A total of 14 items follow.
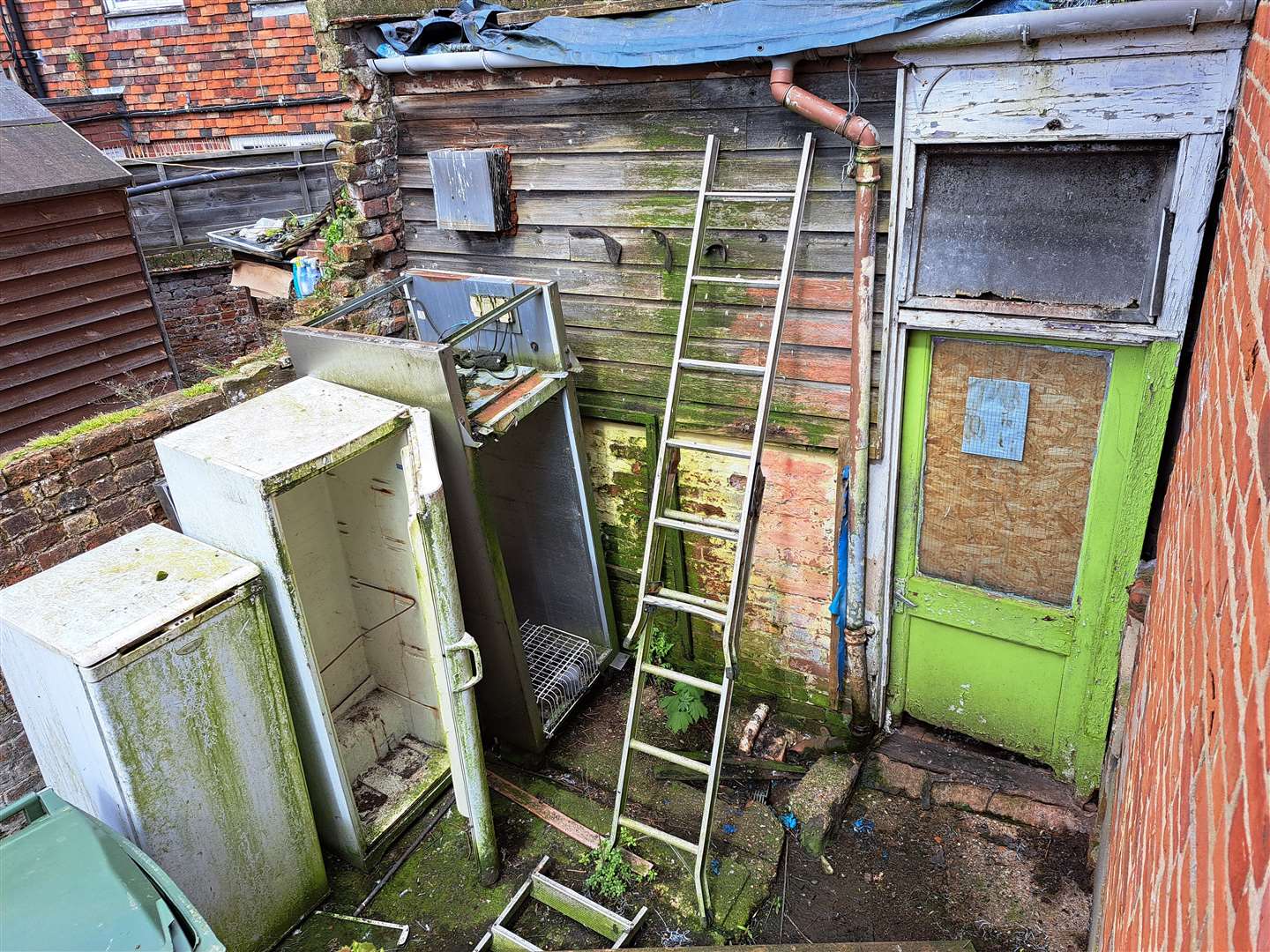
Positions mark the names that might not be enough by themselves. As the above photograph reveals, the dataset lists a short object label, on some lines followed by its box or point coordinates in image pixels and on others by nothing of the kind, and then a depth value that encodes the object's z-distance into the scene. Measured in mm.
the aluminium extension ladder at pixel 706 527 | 4238
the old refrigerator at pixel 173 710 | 3352
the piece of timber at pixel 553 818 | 4551
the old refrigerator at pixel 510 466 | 4340
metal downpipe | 3963
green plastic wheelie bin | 2742
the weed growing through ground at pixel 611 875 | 4418
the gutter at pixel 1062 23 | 3154
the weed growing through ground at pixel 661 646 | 5867
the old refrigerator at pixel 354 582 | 3881
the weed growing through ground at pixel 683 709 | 5258
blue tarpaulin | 3650
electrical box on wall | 5070
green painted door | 4055
